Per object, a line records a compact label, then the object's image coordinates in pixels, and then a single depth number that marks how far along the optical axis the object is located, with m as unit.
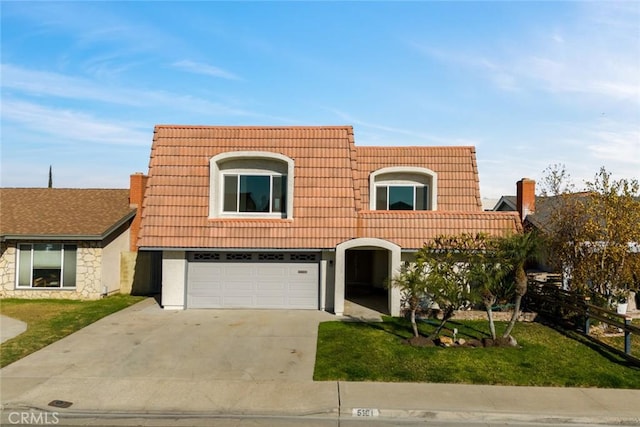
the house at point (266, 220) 16.89
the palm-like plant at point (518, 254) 12.16
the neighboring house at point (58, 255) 18.67
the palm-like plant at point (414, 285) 12.55
